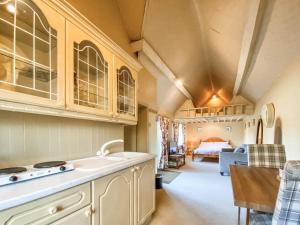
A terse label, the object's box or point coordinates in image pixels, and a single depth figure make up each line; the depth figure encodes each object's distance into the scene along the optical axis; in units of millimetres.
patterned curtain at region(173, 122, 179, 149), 7657
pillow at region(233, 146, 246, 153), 5003
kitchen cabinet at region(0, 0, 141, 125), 1058
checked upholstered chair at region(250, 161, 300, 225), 837
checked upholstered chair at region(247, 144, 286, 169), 2256
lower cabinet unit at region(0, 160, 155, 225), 873
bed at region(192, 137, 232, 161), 7000
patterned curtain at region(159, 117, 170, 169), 5496
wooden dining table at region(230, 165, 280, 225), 1095
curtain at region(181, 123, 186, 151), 8853
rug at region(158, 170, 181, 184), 4205
